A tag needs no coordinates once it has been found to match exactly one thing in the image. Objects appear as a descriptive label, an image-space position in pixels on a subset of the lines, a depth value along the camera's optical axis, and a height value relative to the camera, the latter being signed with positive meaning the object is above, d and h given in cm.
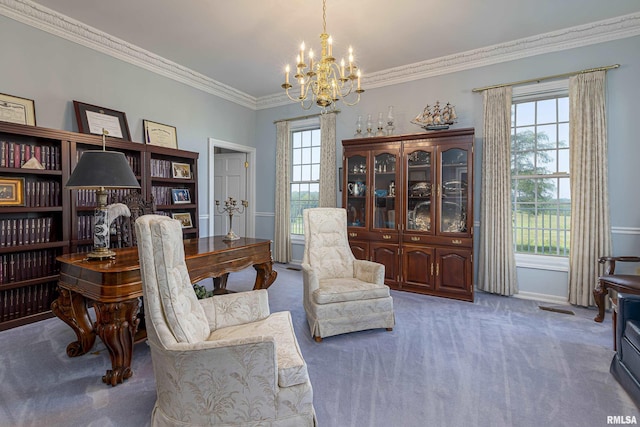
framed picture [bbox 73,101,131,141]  357 +104
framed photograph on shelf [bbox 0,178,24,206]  292 +18
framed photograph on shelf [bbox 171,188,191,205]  442 +22
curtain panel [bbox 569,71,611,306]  345 +28
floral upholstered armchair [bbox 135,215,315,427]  145 -72
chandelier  242 +105
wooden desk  199 -53
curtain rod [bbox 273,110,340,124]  535 +159
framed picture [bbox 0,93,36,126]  304 +97
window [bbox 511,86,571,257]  382 +45
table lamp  221 +22
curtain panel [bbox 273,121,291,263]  567 +30
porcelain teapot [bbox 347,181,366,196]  455 +32
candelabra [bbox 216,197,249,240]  333 +2
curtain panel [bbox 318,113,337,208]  519 +80
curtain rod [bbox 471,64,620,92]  346 +153
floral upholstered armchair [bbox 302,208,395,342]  277 -68
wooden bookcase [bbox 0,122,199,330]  292 -7
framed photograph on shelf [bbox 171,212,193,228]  445 -10
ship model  411 +121
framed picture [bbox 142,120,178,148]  427 +104
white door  609 +50
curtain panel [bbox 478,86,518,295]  392 +17
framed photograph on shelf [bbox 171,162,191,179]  443 +57
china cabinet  391 +5
